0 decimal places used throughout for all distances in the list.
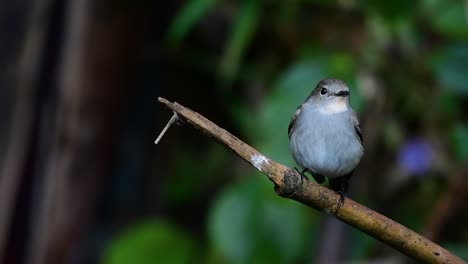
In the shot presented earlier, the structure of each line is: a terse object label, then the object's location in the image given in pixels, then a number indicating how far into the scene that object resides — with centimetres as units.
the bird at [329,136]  446
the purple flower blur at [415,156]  759
